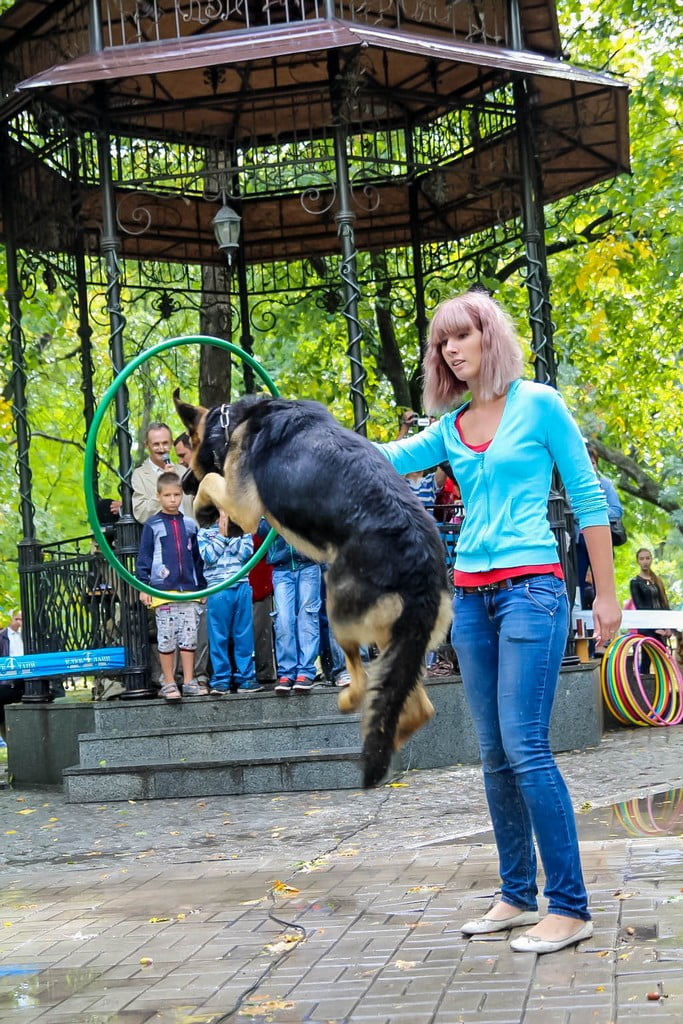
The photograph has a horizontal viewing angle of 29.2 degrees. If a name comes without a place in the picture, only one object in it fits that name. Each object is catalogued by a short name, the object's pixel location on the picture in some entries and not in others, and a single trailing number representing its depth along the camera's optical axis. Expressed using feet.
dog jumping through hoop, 14.33
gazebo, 37.60
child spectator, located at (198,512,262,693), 35.50
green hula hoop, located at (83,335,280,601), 19.08
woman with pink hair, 16.33
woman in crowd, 56.29
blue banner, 37.88
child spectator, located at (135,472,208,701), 35.70
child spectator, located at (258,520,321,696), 35.91
